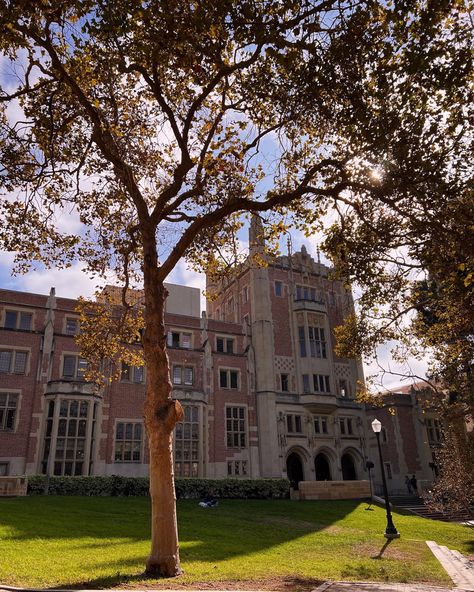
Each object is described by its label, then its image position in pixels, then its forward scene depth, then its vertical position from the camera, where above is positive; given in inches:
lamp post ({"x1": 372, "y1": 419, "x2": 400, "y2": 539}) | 689.0 -68.7
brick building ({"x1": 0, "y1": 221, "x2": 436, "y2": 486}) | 1083.9 +225.0
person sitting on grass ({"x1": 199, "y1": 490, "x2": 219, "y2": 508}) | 872.9 -29.8
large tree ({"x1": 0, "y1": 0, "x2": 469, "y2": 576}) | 366.9 +312.1
